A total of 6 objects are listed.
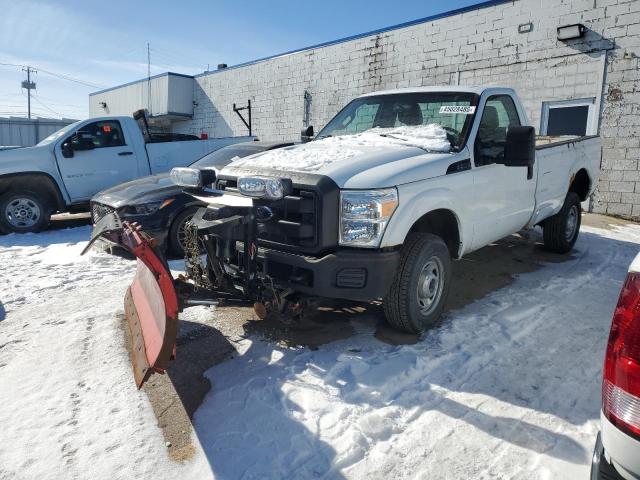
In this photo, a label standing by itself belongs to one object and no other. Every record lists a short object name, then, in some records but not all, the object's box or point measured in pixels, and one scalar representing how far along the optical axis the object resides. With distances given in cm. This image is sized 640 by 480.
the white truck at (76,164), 809
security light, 965
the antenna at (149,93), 2284
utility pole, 5525
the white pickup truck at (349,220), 333
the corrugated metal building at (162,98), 2134
